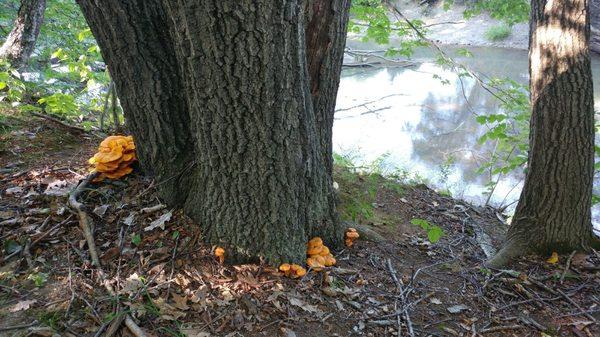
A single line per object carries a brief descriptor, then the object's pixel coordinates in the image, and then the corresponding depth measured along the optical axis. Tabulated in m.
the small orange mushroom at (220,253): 2.76
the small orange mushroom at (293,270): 2.80
